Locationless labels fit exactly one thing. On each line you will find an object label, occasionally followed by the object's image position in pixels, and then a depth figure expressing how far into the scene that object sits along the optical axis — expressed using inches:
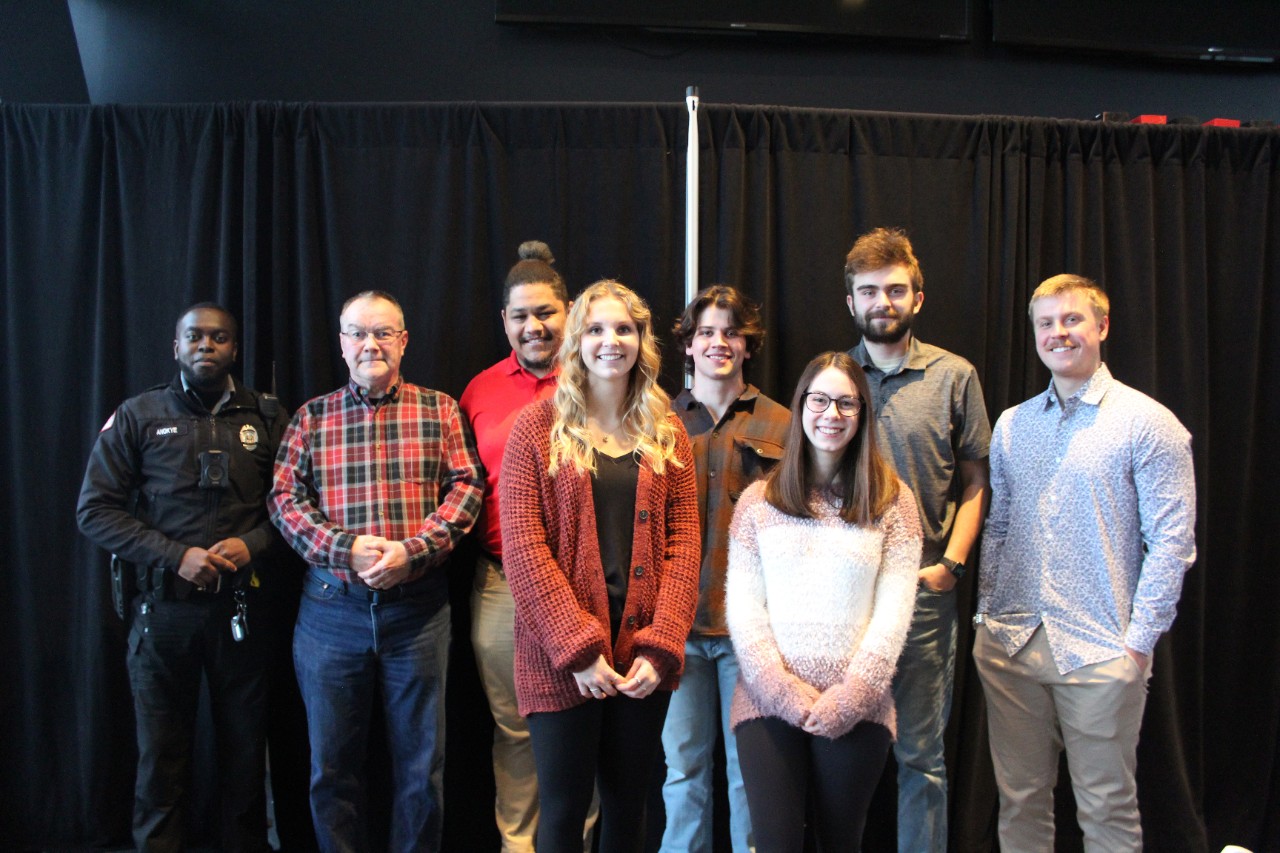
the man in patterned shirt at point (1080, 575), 84.7
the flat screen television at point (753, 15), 118.3
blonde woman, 73.6
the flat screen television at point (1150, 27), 123.4
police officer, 96.5
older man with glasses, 94.6
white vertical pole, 114.0
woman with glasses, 74.4
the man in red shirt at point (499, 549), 102.0
